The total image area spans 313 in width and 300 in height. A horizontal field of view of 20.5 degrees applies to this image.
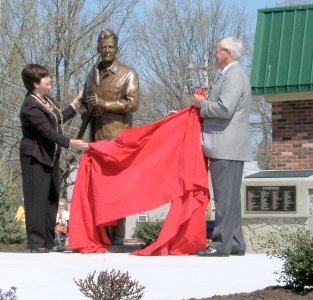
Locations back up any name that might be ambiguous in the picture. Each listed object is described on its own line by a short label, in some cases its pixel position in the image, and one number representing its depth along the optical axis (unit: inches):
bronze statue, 372.8
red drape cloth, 344.5
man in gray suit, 337.4
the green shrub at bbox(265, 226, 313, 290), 279.9
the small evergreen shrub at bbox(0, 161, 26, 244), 569.8
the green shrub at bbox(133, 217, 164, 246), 489.7
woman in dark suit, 360.8
